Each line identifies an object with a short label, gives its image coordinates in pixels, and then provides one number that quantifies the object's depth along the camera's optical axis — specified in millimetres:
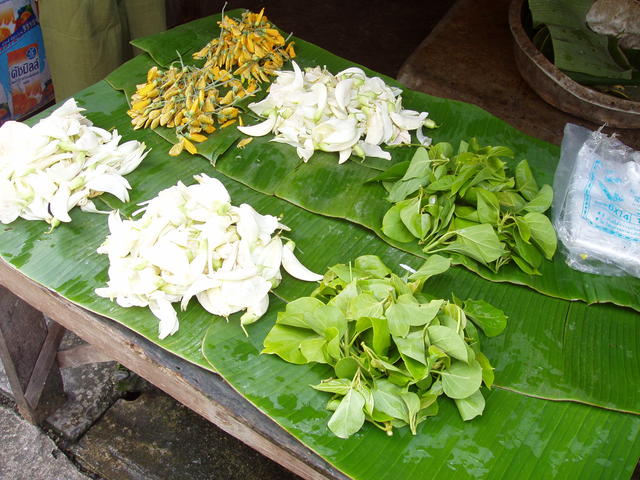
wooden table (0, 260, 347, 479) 1436
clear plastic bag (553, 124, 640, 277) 1900
